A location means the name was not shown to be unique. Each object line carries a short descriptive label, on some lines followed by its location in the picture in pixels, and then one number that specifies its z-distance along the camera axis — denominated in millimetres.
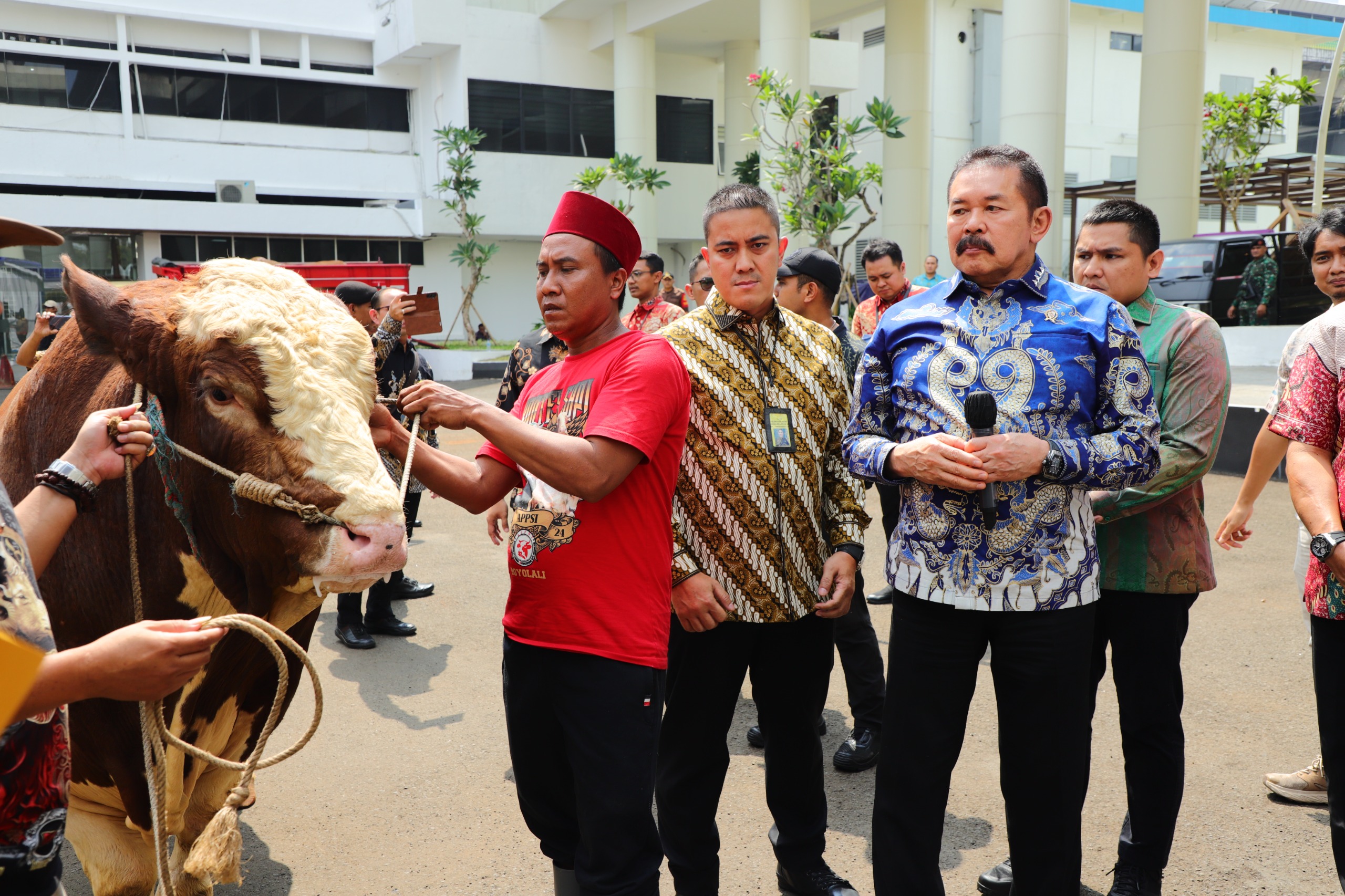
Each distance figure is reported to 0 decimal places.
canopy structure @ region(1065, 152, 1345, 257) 20328
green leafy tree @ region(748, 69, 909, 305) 14820
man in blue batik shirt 2600
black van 14148
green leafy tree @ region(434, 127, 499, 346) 27125
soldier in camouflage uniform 14125
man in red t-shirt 2457
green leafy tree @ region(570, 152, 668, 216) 24531
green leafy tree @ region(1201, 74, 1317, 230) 20078
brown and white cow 2279
